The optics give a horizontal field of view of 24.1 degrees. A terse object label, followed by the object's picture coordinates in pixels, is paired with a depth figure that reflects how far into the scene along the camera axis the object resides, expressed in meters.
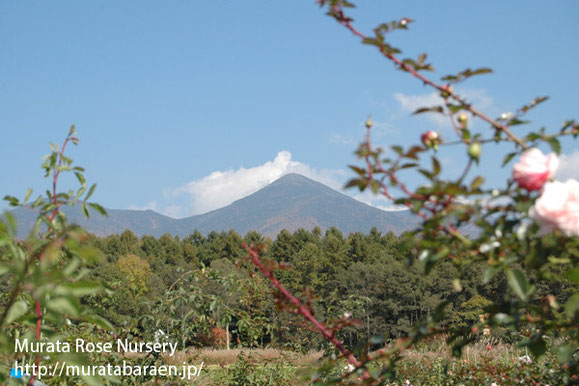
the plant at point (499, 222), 1.77
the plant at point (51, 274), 1.70
